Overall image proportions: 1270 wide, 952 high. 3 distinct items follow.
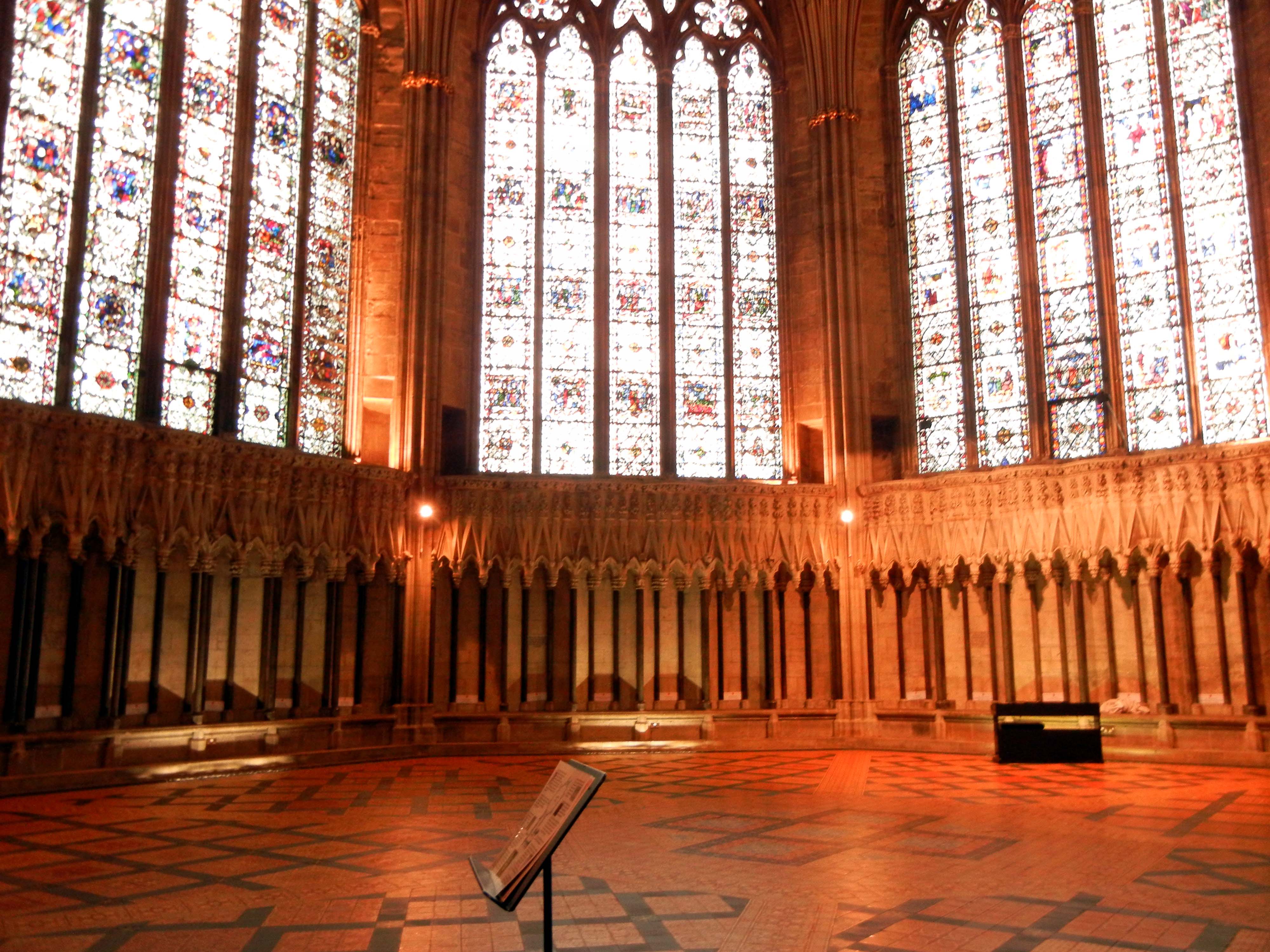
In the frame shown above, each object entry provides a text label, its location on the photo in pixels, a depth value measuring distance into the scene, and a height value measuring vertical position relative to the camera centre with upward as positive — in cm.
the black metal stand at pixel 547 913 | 532 -130
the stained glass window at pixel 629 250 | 2094 +739
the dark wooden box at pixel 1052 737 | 1622 -147
